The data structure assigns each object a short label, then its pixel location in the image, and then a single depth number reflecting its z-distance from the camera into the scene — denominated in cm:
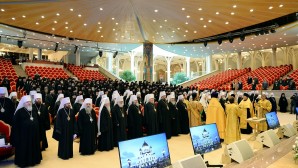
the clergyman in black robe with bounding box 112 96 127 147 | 748
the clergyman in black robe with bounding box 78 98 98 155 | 671
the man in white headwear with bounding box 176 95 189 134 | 955
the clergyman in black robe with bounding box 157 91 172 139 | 881
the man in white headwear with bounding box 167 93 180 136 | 920
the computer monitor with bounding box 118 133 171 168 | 238
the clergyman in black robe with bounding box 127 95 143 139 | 806
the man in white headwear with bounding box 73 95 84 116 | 875
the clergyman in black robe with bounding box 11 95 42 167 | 562
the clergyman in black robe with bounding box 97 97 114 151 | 700
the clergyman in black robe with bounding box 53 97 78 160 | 630
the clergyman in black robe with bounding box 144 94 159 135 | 838
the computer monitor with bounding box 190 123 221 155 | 329
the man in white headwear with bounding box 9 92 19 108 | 793
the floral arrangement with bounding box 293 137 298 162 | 286
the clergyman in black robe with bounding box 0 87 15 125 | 729
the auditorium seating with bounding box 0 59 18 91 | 1759
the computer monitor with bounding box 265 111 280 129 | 484
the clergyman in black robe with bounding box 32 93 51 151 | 673
